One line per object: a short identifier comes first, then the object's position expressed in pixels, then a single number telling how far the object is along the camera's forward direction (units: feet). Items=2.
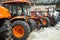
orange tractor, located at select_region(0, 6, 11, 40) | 9.27
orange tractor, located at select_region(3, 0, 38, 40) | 13.54
